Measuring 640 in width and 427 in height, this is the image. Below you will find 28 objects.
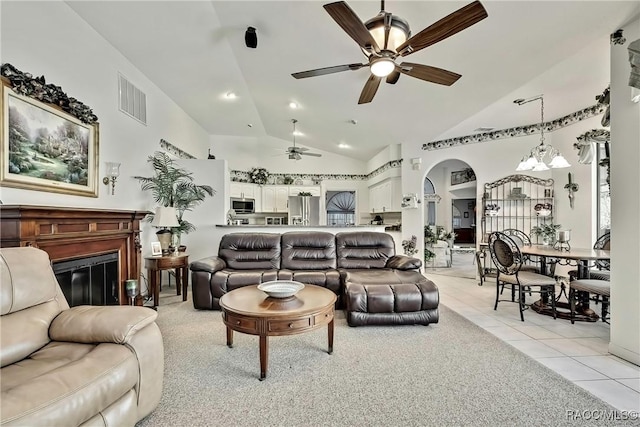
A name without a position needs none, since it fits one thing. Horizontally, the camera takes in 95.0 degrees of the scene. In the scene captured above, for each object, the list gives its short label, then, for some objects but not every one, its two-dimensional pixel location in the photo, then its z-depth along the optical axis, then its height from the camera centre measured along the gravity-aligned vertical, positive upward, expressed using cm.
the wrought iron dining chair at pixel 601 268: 359 -71
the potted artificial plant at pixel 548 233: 452 -32
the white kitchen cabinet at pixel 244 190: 758 +61
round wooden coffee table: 217 -78
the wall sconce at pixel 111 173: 352 +48
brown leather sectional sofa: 317 -78
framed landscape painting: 232 +59
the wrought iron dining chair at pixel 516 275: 341 -77
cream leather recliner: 120 -72
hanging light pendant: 405 +74
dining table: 321 -64
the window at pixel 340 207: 884 +17
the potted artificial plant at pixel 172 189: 442 +37
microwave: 762 +20
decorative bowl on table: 248 -67
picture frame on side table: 430 -54
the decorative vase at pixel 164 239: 445 -40
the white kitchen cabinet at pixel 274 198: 826 +41
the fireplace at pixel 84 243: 215 -29
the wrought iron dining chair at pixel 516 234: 553 -44
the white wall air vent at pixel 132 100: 385 +157
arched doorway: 1003 +48
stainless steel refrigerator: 830 +8
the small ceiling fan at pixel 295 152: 644 +134
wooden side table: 399 -78
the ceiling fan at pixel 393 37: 193 +130
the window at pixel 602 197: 488 +27
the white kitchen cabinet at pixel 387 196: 645 +41
